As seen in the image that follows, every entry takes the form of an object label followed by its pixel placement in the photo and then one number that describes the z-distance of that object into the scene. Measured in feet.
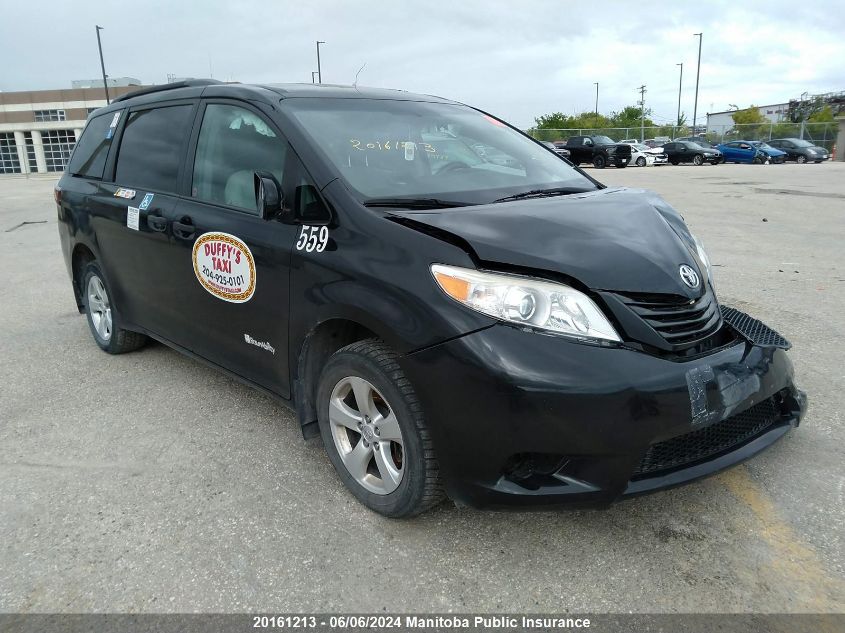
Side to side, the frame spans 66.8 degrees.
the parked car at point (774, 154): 109.82
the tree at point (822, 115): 196.24
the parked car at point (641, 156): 106.11
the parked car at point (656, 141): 143.38
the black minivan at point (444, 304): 6.98
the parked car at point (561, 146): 102.22
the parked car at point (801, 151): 109.91
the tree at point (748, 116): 224.74
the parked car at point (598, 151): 101.45
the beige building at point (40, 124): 201.57
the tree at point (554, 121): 235.42
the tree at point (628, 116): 256.44
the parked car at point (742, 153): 110.73
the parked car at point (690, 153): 108.78
